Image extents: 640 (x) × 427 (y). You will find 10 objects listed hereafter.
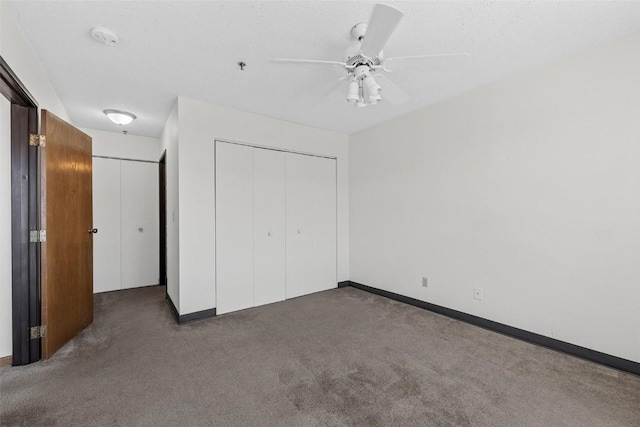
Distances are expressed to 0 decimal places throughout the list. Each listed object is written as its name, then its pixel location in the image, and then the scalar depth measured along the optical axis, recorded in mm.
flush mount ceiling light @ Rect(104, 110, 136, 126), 3361
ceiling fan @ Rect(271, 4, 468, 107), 1382
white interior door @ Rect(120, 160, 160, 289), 4355
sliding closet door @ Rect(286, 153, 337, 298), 3928
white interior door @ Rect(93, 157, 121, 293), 4164
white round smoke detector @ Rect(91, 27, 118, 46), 1913
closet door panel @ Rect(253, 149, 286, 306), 3600
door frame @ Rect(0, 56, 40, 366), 2158
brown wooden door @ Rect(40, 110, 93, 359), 2287
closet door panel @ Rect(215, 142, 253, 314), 3303
